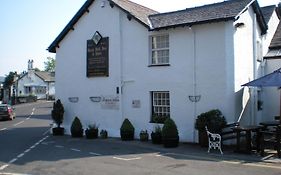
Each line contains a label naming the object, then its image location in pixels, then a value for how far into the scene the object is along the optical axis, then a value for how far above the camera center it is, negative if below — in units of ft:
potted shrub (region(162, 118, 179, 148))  35.56 -5.10
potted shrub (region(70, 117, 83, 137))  47.29 -5.87
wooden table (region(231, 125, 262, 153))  30.98 -4.45
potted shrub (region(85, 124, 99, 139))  45.47 -6.33
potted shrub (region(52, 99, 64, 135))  50.72 -3.59
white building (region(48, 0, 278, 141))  38.48 +5.81
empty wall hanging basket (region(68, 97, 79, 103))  51.28 -0.47
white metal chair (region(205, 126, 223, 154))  32.56 -5.49
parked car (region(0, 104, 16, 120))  80.37 -4.76
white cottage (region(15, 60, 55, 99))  183.71 +8.46
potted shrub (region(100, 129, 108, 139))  45.23 -6.48
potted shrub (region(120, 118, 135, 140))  42.29 -5.56
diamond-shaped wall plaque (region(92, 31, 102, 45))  48.51 +11.07
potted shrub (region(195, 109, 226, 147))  34.85 -3.56
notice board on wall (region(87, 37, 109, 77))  47.78 +7.27
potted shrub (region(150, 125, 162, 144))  38.27 -5.80
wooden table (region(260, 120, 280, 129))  35.45 -3.72
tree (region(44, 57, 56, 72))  274.03 +34.50
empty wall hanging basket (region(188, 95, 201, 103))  39.57 -0.20
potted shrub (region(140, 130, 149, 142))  41.59 -6.28
